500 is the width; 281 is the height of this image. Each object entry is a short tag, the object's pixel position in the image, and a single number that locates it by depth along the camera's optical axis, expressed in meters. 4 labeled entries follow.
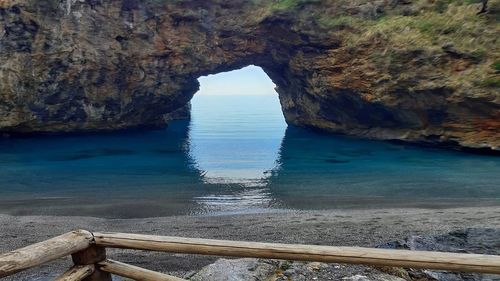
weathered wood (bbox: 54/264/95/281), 4.52
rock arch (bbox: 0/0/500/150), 32.62
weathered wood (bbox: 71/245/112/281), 4.81
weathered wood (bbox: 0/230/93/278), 3.83
